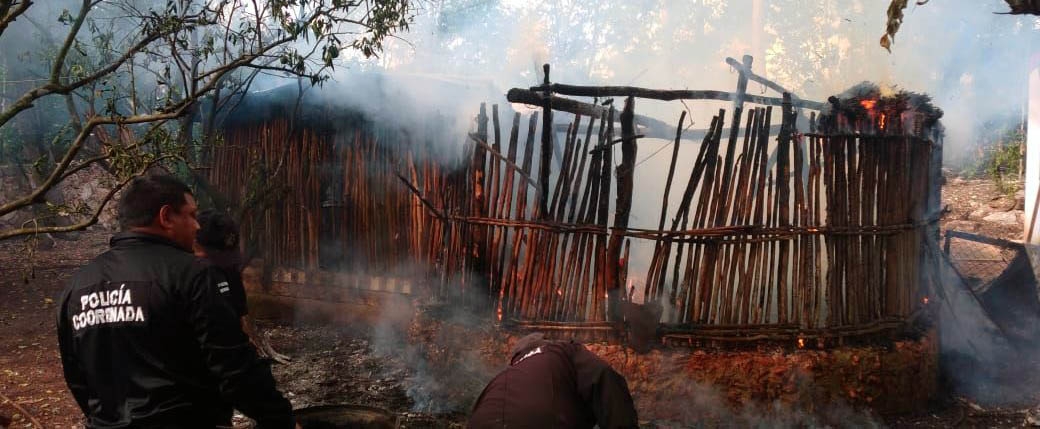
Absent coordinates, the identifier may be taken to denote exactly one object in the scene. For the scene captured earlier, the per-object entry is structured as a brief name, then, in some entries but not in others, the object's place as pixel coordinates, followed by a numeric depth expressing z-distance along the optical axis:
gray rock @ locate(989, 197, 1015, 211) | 14.80
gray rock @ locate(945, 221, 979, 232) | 14.04
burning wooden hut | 5.59
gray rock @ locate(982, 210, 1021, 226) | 14.00
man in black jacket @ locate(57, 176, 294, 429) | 2.59
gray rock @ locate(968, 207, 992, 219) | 14.85
